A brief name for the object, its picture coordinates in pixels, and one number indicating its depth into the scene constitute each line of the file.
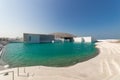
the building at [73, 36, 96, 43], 43.91
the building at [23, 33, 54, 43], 32.41
